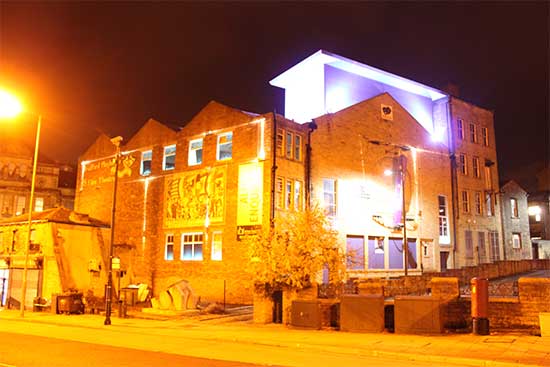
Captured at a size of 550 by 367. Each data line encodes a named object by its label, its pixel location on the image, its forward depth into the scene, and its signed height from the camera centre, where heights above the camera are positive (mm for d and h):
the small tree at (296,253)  19031 +538
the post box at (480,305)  15023 -1131
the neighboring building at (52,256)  29453 +591
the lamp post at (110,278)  20450 -552
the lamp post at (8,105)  15956 +5255
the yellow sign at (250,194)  28391 +4234
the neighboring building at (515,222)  44375 +4313
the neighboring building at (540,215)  52719 +5898
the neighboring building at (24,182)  52656 +9270
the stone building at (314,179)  29656 +6188
